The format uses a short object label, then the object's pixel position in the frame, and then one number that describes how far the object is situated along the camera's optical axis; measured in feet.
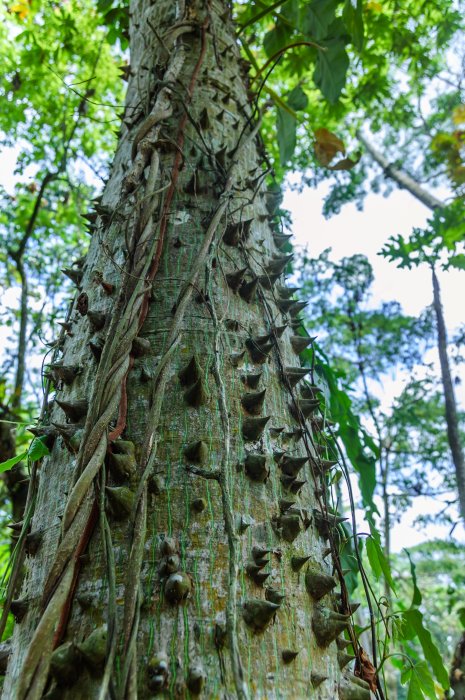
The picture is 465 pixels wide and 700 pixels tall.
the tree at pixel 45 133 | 21.03
